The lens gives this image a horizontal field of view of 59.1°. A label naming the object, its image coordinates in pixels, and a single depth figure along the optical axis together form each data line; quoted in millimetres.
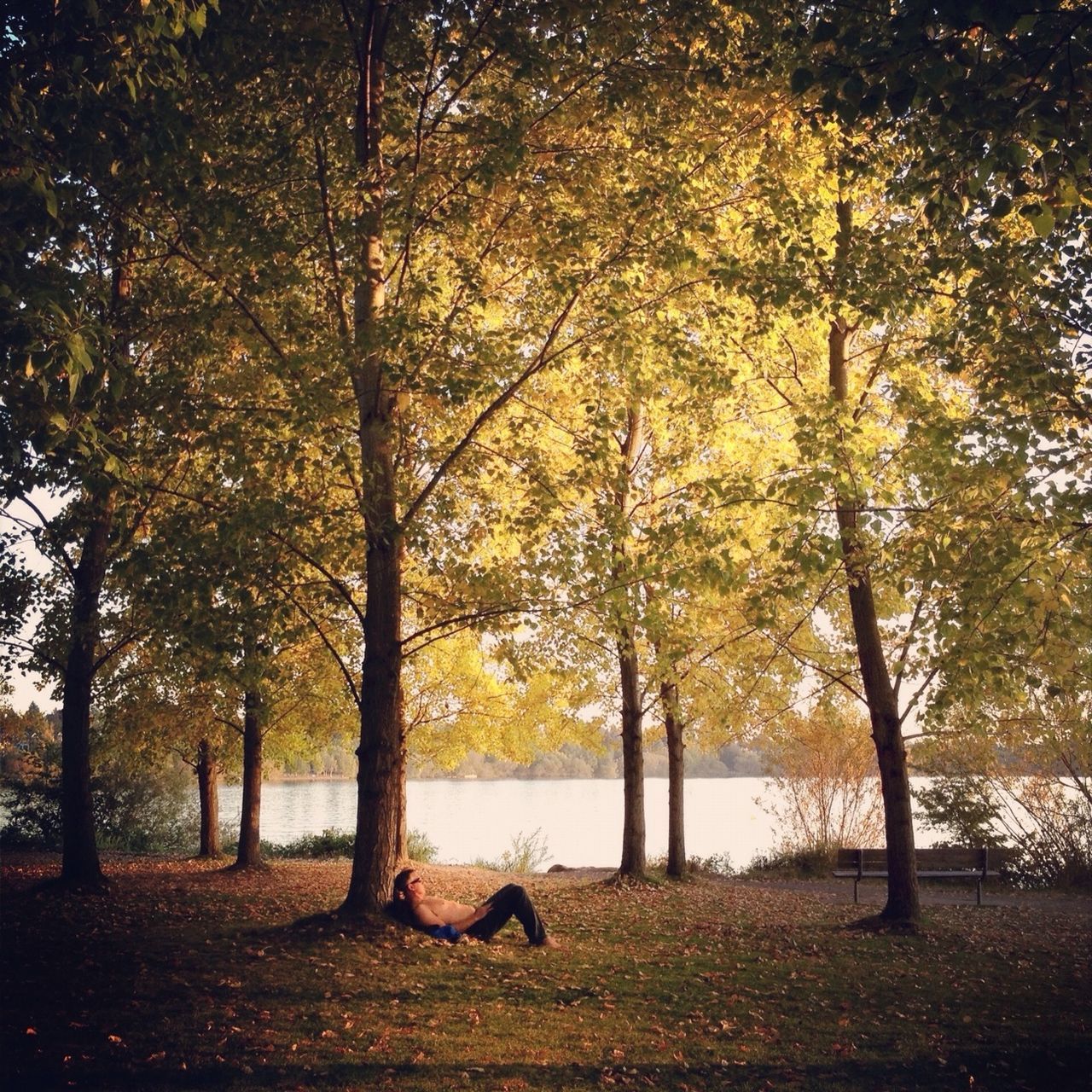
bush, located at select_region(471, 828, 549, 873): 22719
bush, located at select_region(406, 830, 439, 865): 22422
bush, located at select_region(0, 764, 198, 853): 22266
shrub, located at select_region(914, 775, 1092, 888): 18359
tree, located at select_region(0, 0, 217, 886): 4840
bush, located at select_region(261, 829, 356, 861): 23141
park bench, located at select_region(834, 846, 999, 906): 15516
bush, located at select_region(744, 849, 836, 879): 20750
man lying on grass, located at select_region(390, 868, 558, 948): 9016
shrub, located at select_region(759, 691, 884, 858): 21281
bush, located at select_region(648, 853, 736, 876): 21141
